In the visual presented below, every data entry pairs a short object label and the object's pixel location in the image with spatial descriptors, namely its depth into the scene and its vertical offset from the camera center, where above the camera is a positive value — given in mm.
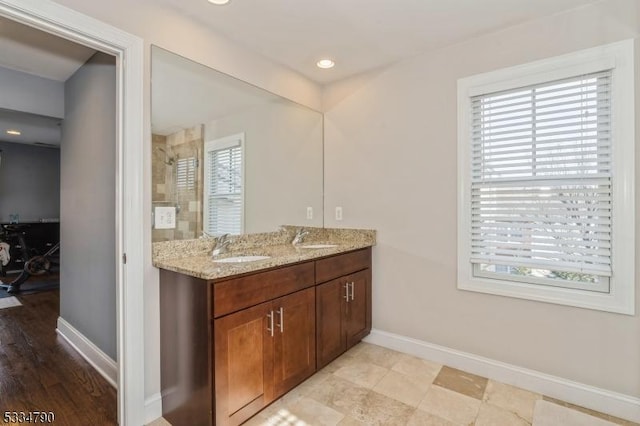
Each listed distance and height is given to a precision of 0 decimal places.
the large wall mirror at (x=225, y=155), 1926 +420
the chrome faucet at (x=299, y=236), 2872 -241
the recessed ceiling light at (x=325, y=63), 2612 +1229
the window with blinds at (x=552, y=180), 1832 +192
